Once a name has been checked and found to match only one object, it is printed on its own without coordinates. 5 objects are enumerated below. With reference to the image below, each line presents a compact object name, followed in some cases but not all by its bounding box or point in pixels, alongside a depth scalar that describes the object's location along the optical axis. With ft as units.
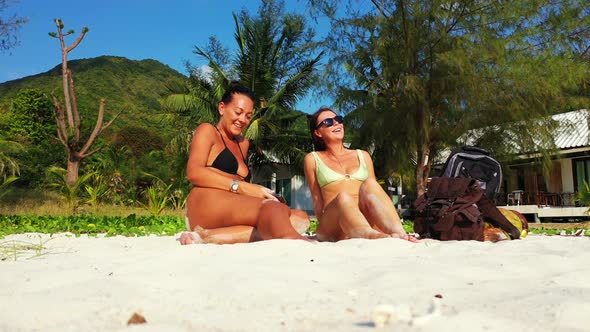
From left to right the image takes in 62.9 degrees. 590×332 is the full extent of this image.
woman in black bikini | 11.04
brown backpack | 12.08
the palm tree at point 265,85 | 59.67
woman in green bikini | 11.30
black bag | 14.67
